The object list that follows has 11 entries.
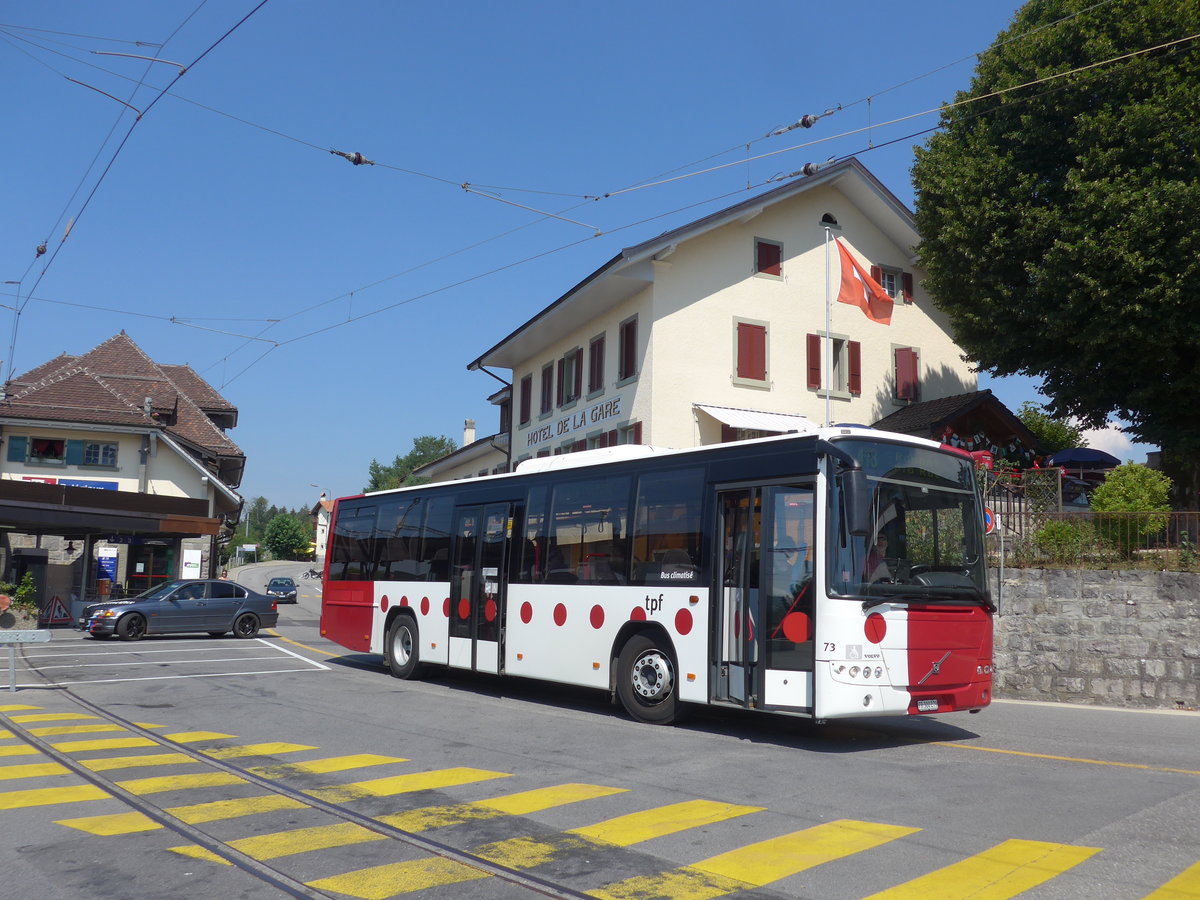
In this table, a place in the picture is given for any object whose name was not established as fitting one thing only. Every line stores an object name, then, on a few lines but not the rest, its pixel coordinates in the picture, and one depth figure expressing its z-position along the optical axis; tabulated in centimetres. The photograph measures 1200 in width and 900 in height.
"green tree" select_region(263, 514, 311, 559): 13112
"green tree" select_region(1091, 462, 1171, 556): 1634
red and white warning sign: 3112
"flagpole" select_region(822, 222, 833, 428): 2605
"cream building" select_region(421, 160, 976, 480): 2680
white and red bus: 998
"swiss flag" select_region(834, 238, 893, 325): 2555
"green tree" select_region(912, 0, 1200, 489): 2116
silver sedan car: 2569
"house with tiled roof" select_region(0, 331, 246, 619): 3869
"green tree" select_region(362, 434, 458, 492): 14215
